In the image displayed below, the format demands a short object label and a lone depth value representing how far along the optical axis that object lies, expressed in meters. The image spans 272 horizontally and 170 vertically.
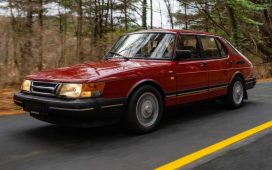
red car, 5.27
